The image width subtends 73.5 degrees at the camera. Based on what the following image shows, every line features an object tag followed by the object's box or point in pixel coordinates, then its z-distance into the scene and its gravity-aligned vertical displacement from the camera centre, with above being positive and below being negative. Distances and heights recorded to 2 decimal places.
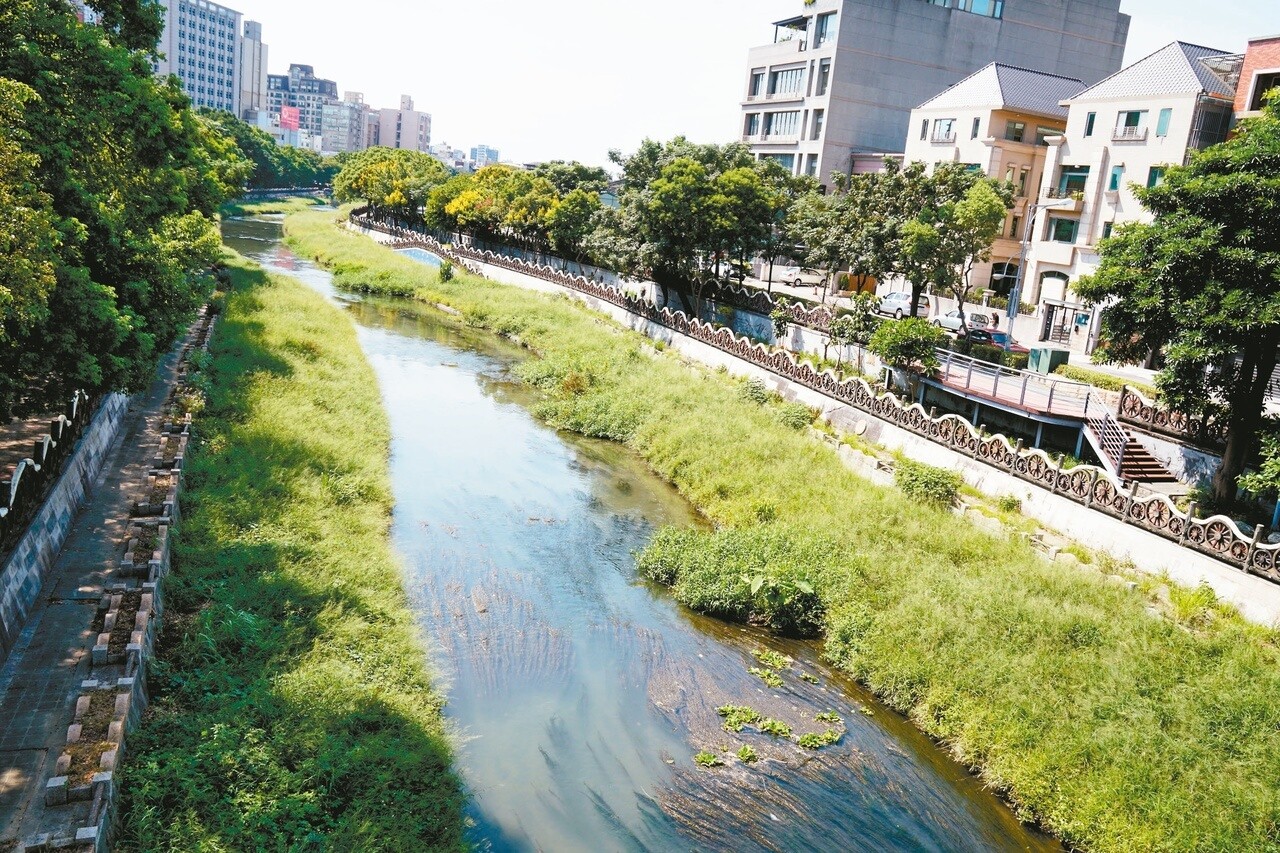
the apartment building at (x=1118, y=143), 35.28 +7.02
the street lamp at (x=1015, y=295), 31.94 -0.04
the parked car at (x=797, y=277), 52.98 -0.40
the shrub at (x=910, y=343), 28.19 -1.97
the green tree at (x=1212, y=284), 18.33 +0.64
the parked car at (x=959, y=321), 37.50 -1.40
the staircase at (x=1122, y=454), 22.53 -3.85
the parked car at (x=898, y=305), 42.00 -1.12
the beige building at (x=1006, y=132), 46.31 +8.67
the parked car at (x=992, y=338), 34.19 -1.81
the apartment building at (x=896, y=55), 59.16 +16.17
